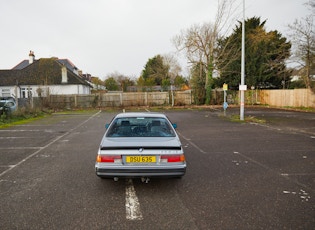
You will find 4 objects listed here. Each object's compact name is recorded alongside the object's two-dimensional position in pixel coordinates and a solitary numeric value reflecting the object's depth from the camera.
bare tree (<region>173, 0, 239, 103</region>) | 31.07
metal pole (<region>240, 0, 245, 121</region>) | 15.06
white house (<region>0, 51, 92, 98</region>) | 36.50
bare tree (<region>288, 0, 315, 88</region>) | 21.80
